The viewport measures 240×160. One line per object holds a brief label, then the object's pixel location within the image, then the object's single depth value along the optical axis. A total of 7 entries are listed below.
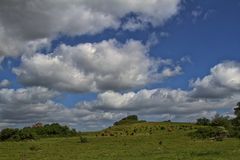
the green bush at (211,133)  53.74
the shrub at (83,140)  54.62
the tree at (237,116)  42.41
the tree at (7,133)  68.90
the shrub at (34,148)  42.57
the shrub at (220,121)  62.67
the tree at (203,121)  82.88
